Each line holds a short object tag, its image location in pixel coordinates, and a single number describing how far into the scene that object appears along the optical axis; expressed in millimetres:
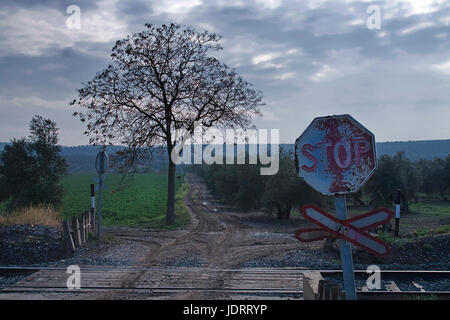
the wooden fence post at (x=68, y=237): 12195
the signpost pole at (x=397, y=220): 14570
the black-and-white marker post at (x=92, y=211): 15170
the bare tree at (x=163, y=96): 19672
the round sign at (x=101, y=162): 14828
